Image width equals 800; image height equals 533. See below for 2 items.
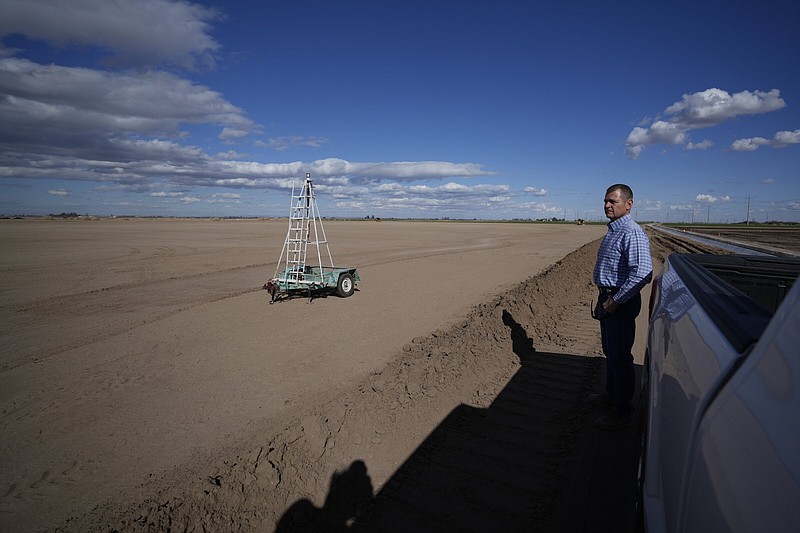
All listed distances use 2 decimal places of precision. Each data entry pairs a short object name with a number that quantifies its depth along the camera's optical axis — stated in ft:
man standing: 11.47
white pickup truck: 2.86
